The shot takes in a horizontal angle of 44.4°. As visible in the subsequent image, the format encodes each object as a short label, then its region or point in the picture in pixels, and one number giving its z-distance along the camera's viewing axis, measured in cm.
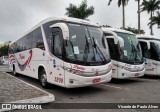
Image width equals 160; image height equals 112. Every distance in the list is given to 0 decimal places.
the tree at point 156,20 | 3942
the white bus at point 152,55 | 1284
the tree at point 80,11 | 3619
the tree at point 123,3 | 3176
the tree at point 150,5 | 3719
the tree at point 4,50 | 8306
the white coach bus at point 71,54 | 745
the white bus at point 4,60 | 4183
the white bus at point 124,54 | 1028
